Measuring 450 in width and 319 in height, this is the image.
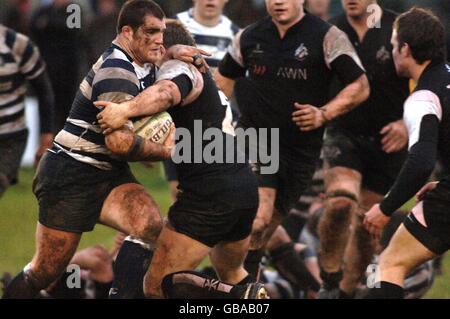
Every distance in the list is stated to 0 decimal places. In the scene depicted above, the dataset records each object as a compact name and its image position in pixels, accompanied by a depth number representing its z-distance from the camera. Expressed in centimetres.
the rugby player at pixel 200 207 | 730
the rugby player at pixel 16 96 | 966
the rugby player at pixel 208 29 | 1027
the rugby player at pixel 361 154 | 912
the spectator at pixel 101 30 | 1742
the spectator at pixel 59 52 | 1614
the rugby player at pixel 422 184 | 707
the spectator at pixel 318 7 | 1129
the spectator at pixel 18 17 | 1803
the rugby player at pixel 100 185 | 725
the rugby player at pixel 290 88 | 860
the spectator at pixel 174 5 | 1778
